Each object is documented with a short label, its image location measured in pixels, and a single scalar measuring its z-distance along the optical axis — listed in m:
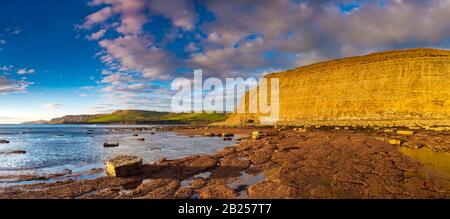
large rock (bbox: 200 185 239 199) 9.95
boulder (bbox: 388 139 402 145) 24.45
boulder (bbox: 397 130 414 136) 33.45
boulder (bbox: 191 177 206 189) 11.70
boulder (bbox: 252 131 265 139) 37.77
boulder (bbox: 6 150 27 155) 28.33
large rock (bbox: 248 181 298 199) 9.83
